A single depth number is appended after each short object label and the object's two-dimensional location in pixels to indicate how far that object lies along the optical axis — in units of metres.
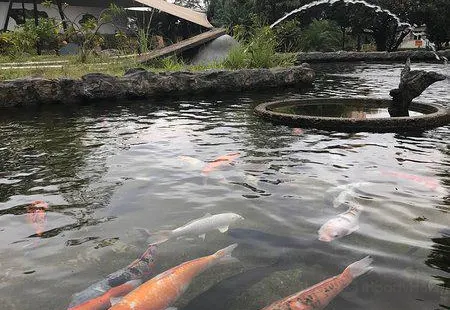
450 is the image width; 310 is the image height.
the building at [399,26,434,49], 32.69
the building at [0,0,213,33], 25.39
